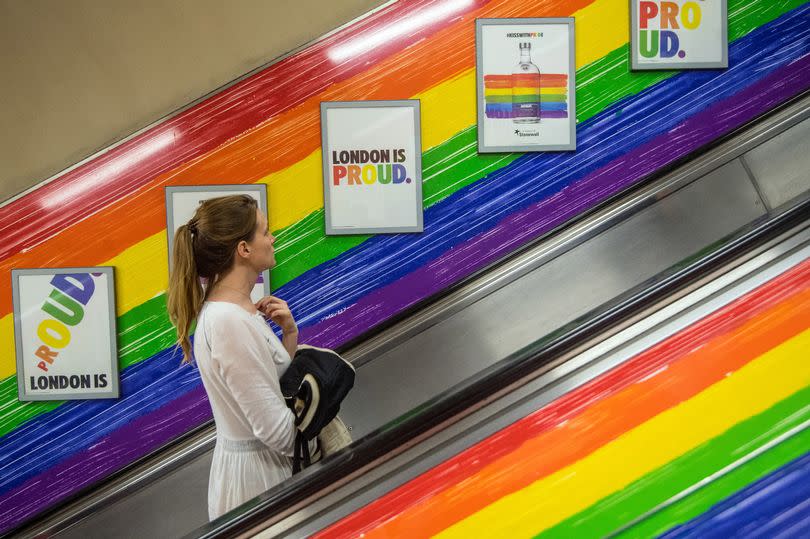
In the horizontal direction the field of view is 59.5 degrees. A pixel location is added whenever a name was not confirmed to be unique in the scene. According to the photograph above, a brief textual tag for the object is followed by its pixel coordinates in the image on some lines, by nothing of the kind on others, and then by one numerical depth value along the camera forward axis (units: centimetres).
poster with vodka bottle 378
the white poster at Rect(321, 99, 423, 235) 373
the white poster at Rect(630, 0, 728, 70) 383
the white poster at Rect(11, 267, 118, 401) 371
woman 184
